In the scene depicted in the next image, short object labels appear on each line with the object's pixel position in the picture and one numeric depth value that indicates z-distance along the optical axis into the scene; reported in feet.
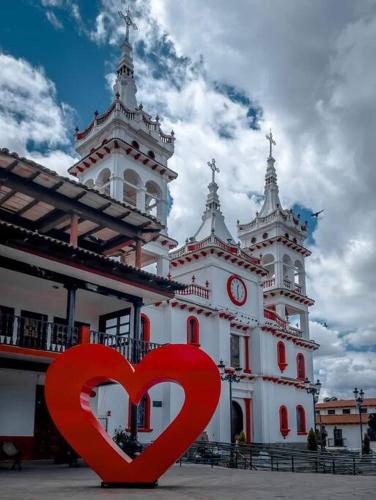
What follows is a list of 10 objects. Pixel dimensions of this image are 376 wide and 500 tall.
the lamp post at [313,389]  122.16
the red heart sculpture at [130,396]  35.01
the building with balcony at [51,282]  54.08
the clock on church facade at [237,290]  108.06
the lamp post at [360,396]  104.88
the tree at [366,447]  103.91
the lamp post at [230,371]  95.51
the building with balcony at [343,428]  176.76
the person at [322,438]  119.57
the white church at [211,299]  87.86
